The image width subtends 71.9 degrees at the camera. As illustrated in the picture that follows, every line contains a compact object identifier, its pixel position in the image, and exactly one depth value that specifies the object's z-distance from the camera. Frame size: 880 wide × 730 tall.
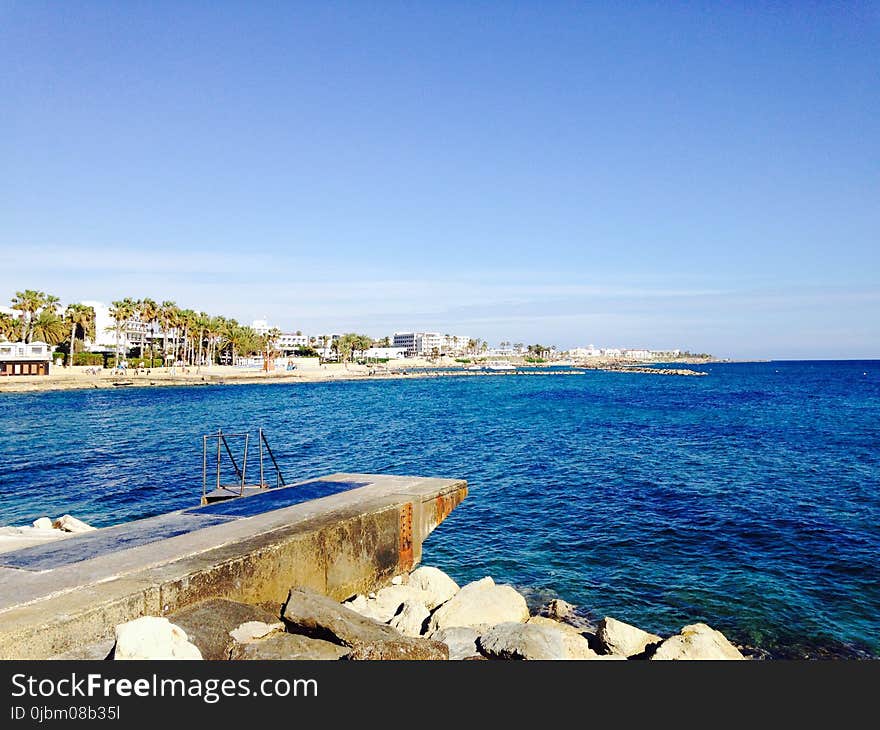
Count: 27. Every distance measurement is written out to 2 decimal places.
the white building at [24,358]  87.56
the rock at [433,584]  10.98
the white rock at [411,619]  9.62
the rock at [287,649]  6.64
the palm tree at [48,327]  101.56
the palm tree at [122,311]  101.44
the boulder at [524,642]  7.87
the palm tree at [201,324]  120.43
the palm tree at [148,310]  106.88
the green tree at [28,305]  94.88
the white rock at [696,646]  8.84
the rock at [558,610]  11.63
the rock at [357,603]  9.98
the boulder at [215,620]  6.66
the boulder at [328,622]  7.20
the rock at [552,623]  10.54
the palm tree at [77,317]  103.44
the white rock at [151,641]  5.65
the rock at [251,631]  7.03
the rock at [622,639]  9.48
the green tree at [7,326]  97.61
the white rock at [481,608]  9.73
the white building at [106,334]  132.62
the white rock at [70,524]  14.71
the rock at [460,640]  8.38
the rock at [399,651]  6.27
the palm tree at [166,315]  109.81
